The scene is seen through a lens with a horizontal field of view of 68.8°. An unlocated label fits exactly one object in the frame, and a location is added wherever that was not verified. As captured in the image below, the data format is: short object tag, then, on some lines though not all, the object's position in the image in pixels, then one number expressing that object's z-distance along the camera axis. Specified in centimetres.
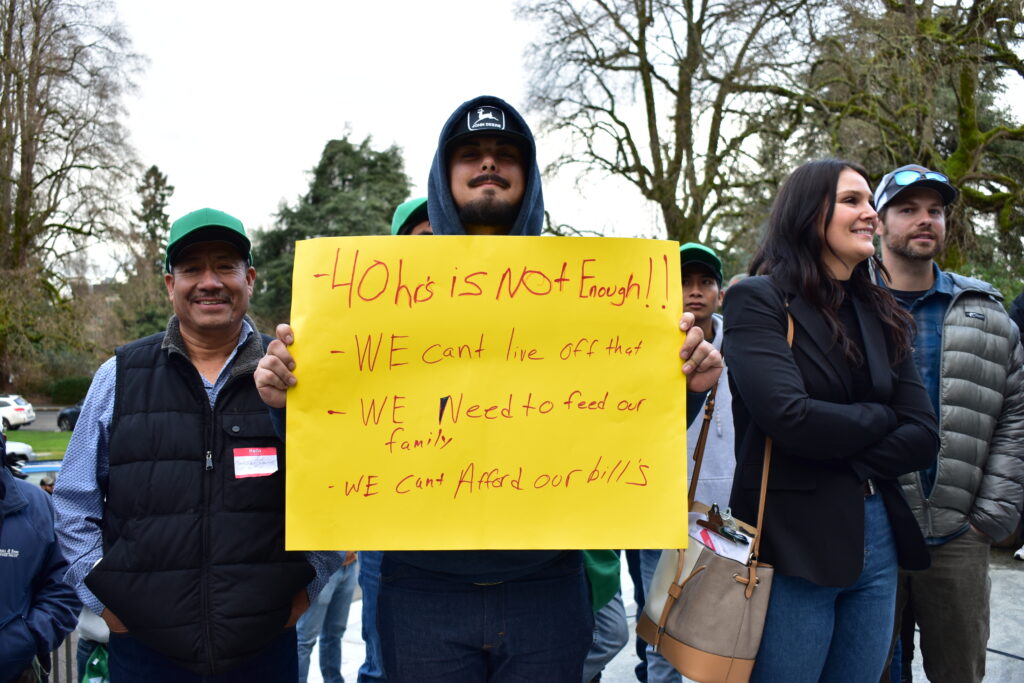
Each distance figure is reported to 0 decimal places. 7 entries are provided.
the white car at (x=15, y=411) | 2278
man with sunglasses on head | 251
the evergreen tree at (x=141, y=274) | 1931
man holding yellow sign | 162
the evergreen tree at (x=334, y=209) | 3247
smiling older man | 192
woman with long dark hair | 186
